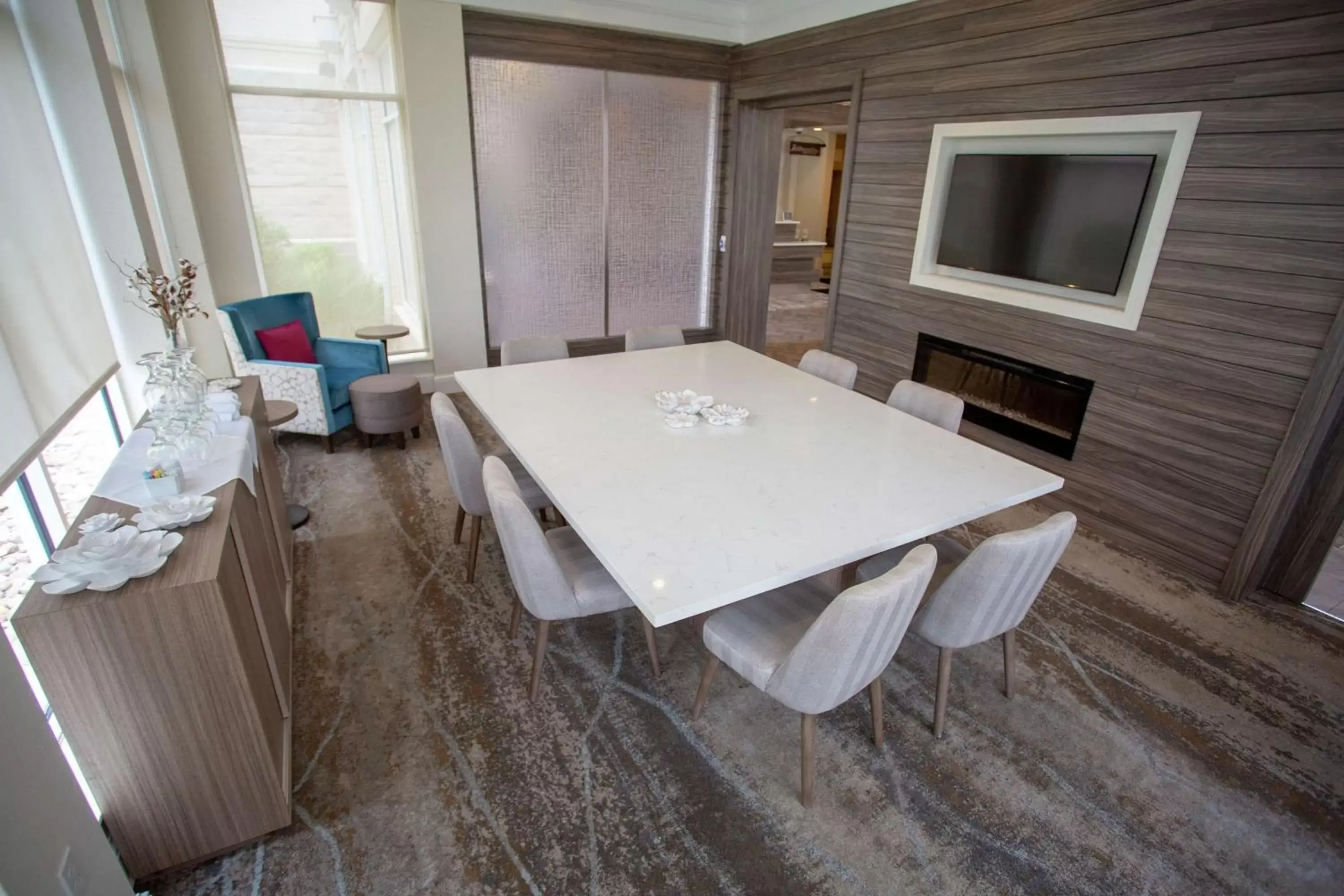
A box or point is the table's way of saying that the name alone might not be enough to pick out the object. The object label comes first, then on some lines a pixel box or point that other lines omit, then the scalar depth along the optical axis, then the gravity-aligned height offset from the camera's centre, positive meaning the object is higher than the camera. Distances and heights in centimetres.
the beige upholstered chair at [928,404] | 275 -84
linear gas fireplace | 346 -103
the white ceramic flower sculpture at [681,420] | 255 -85
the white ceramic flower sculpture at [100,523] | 154 -79
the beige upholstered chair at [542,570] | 185 -113
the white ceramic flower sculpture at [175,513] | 159 -79
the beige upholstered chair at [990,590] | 174 -104
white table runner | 180 -82
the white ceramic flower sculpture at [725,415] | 259 -84
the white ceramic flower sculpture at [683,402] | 268 -83
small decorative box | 177 -79
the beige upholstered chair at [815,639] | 152 -119
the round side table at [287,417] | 324 -113
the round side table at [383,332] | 464 -103
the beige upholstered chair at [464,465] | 248 -104
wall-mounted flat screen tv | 311 -7
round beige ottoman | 398 -129
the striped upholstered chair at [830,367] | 327 -84
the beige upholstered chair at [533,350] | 359 -87
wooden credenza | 137 -112
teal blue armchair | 386 -109
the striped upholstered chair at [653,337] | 394 -85
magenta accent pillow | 400 -97
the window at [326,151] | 432 +19
